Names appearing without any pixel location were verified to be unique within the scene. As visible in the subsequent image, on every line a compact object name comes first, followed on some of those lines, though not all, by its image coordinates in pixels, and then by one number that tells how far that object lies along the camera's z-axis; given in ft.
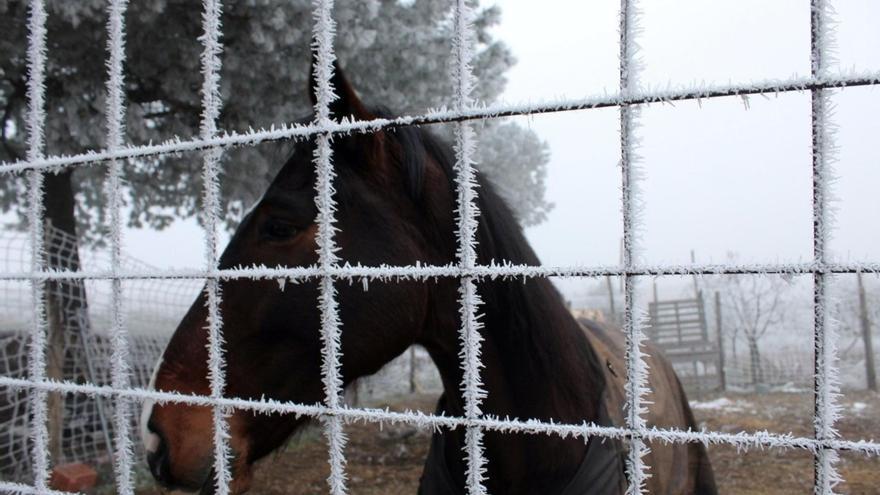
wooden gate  31.27
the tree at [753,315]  27.71
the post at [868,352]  25.91
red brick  12.93
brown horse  4.45
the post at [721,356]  30.16
